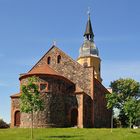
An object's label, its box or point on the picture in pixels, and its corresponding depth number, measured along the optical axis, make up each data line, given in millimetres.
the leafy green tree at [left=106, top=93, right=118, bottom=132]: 32321
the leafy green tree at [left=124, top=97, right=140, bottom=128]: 35259
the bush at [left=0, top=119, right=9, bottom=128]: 44904
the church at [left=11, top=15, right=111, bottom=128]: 37412
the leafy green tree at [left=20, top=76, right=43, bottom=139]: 28530
